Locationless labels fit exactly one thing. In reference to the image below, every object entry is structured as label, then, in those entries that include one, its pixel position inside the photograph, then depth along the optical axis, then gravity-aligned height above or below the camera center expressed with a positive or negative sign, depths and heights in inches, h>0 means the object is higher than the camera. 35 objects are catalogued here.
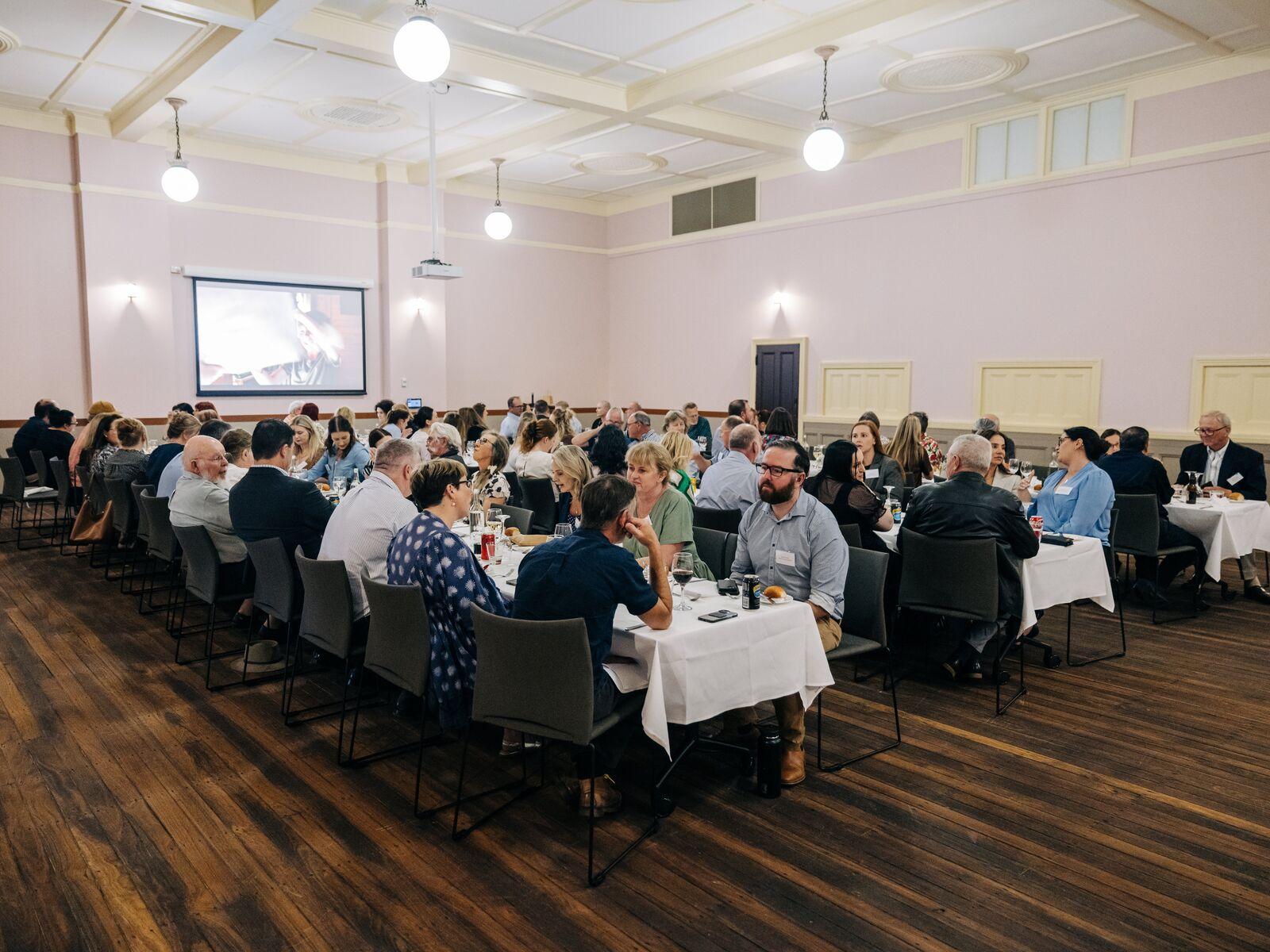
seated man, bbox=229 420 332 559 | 176.6 -23.3
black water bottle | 138.4 -57.7
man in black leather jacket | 172.2 -23.5
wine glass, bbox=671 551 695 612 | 141.3 -28.0
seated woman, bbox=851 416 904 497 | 240.2 -17.6
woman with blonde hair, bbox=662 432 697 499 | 219.1 -15.3
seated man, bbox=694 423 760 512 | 206.8 -19.1
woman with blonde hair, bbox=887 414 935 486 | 260.2 -16.3
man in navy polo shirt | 115.3 -23.9
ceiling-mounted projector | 396.8 +56.1
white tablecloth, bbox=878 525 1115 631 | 180.7 -37.8
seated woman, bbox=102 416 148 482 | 274.7 -19.9
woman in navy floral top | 128.7 -29.3
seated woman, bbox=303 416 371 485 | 280.7 -20.5
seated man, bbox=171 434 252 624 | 199.9 -24.2
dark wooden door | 487.8 +11.3
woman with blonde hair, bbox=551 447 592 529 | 185.3 -15.9
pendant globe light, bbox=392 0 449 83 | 193.2 +76.3
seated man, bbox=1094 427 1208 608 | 243.1 -24.1
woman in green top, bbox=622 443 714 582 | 166.9 -19.9
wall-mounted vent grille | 503.2 +112.3
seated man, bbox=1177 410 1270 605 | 269.9 -20.0
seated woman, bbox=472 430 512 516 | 243.8 -17.6
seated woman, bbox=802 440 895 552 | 184.4 -21.4
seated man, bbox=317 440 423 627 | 157.6 -23.5
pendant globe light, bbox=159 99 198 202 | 364.8 +87.7
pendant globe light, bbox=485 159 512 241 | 444.1 +86.6
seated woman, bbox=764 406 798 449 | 291.4 -8.8
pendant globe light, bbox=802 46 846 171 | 297.4 +85.4
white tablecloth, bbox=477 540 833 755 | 122.6 -38.9
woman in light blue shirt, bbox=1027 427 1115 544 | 220.5 -24.1
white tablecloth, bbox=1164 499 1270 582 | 239.6 -34.9
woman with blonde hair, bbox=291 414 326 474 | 310.2 -19.0
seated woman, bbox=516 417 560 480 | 253.4 -15.8
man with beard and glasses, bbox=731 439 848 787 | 148.9 -25.3
